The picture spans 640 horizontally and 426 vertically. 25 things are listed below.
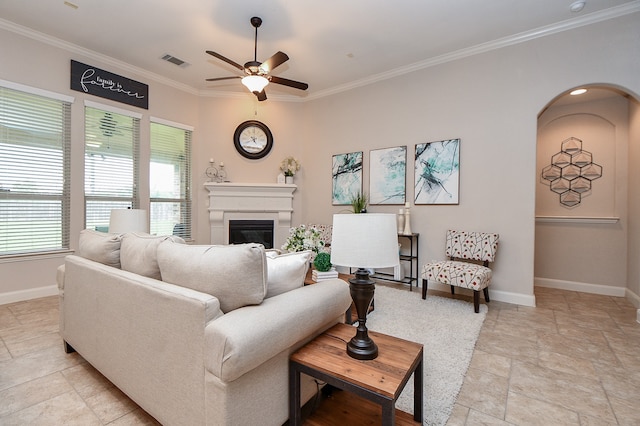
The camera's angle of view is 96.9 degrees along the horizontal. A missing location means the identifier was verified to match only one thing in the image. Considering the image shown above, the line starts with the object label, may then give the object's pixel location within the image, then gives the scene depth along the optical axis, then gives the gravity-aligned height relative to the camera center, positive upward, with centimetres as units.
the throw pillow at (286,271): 146 -32
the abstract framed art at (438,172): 380 +56
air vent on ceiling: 398 +216
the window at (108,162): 388 +68
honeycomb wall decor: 402 +61
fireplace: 497 +10
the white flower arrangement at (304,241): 283 -30
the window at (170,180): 456 +51
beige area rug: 167 -108
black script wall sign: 374 +176
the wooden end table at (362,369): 104 -65
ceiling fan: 304 +158
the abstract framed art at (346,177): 466 +59
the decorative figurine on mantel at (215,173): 506 +68
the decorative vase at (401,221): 406 -12
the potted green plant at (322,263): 263 -48
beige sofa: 107 -51
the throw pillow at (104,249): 184 -26
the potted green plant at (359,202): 439 +16
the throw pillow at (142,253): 156 -25
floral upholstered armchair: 305 -61
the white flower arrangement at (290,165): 522 +85
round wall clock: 514 +131
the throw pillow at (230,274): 121 -28
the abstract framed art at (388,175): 423 +57
